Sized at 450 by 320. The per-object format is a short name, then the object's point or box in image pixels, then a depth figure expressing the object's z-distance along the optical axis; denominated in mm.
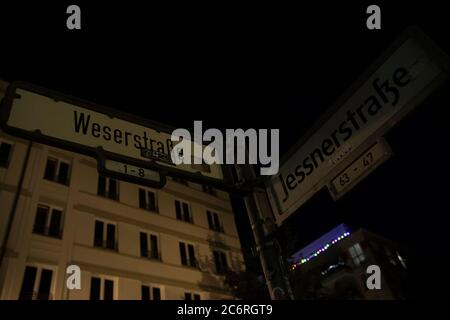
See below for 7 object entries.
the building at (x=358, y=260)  34688
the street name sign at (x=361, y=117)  2412
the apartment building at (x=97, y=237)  13359
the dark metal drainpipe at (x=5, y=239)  12438
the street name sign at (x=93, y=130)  2576
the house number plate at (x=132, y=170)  2703
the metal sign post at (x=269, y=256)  2527
